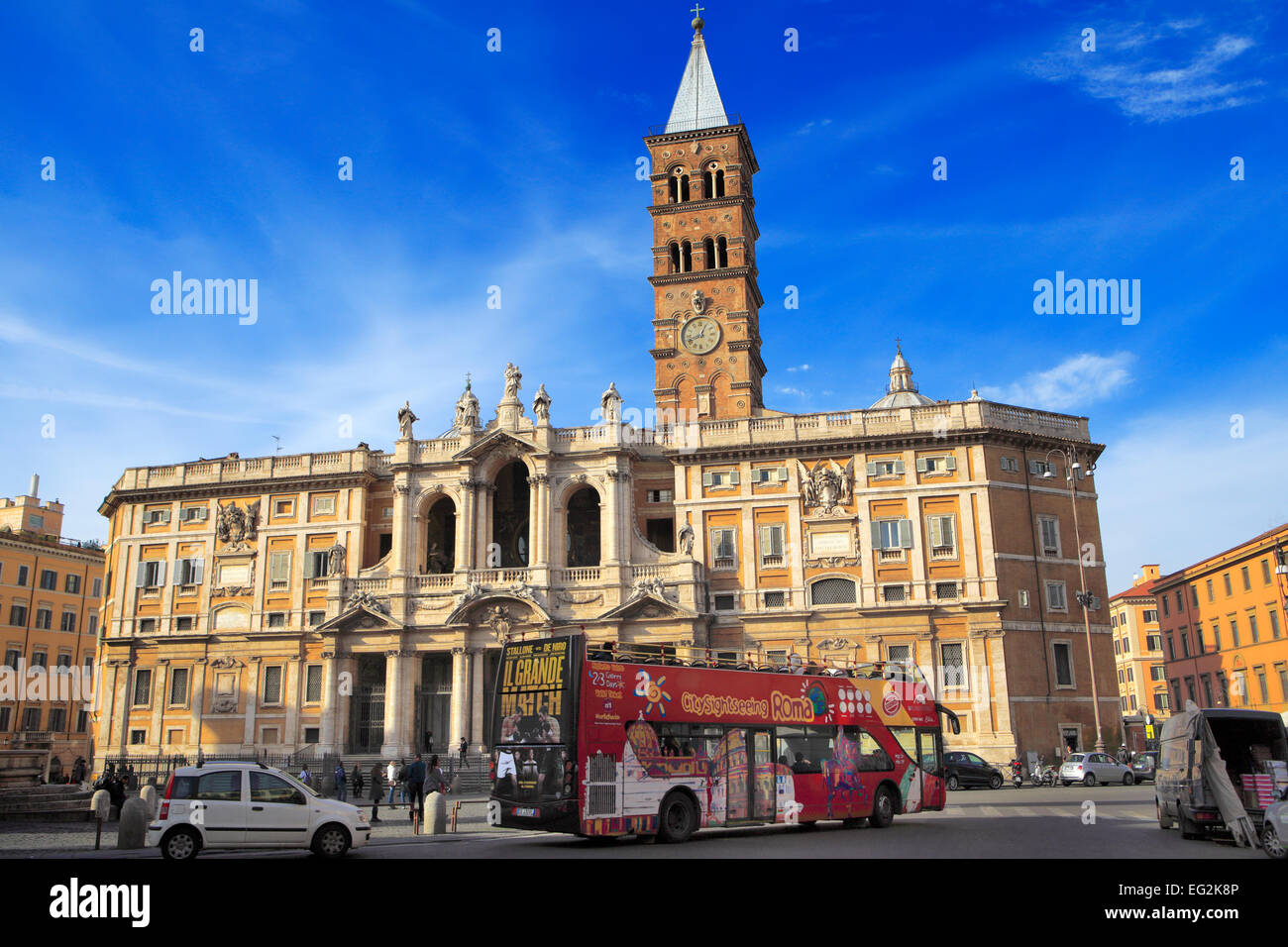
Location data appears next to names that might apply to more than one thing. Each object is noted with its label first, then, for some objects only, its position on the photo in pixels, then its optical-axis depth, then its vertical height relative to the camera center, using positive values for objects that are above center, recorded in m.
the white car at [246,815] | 17.48 -1.78
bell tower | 58.00 +24.91
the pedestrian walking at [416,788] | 25.57 -1.98
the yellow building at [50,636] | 64.06 +5.20
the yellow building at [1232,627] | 55.25 +3.98
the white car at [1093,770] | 39.41 -2.79
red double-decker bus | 19.52 -0.86
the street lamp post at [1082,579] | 44.39 +5.39
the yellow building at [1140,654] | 87.69 +3.61
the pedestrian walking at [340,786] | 36.09 -2.61
